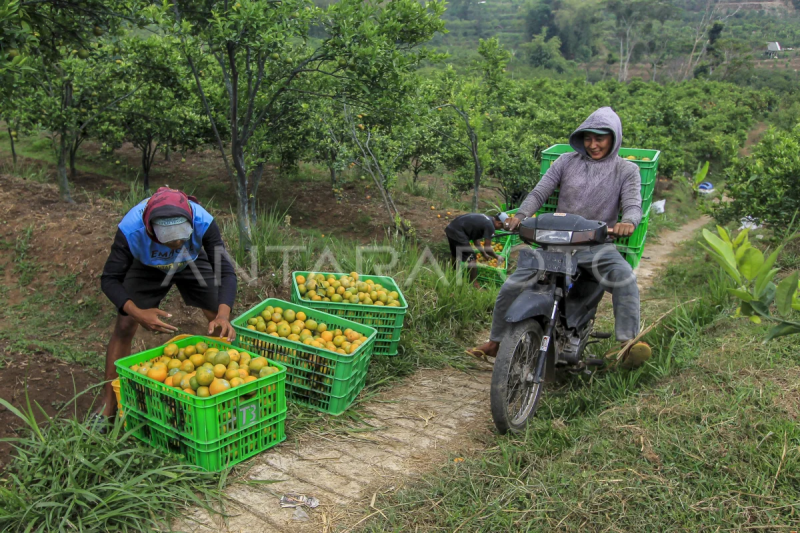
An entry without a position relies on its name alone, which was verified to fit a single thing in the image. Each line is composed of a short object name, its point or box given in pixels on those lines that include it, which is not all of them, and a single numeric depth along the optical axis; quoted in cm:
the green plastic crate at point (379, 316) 505
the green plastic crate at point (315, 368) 412
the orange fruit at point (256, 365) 378
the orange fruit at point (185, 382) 353
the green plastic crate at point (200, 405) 336
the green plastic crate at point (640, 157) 550
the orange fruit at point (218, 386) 343
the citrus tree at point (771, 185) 793
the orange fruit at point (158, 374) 357
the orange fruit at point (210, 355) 379
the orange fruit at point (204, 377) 347
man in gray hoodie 426
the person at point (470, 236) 735
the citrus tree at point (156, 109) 612
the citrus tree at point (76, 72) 532
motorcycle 373
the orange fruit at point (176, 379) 357
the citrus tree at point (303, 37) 533
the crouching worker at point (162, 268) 368
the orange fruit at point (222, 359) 376
